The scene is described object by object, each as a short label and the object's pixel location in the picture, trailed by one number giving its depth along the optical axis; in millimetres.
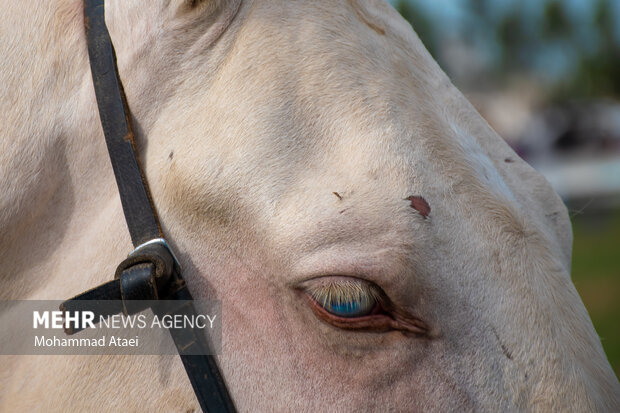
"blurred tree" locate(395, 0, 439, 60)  21062
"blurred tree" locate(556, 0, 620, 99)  40844
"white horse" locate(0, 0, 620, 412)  1593
